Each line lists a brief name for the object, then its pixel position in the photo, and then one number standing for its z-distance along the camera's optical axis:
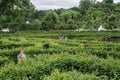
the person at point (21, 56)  19.27
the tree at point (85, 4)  117.12
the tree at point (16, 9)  48.66
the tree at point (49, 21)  81.69
